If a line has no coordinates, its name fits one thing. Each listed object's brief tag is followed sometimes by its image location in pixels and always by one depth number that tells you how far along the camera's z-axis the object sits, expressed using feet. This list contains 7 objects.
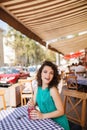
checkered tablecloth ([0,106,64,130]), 3.48
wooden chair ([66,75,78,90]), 12.13
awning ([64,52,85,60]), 27.43
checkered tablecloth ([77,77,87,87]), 11.79
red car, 20.62
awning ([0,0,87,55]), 5.31
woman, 3.86
